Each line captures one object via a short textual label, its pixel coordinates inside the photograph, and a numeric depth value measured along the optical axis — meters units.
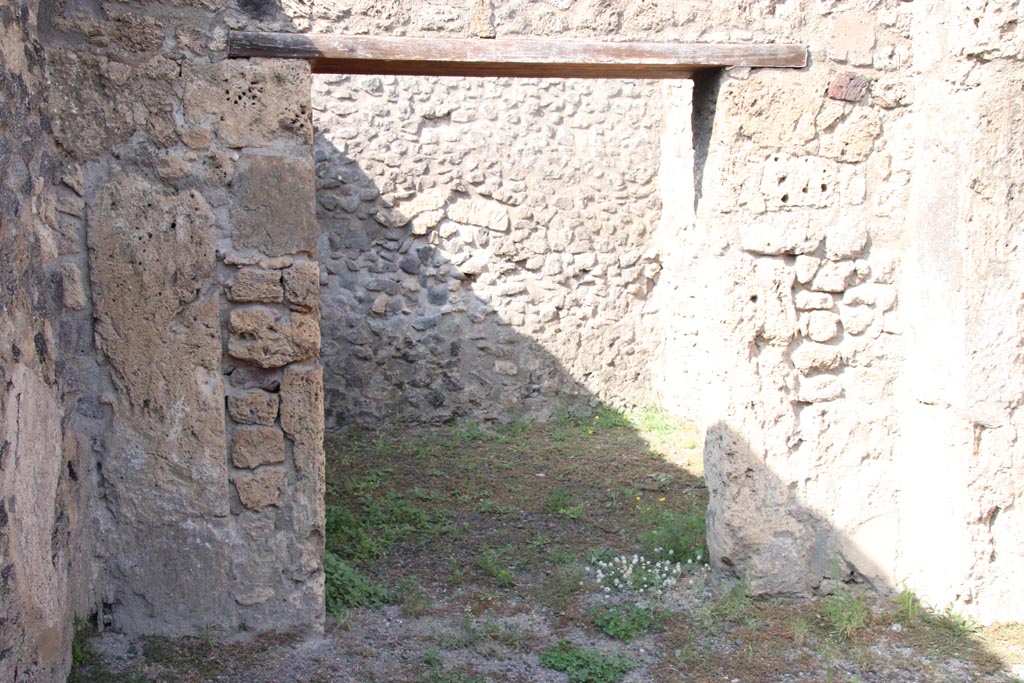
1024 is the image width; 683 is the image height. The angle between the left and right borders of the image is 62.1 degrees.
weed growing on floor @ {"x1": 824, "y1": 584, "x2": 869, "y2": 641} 3.50
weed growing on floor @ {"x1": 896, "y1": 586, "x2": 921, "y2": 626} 3.59
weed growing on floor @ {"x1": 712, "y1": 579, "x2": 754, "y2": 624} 3.62
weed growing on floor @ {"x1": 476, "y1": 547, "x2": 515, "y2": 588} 4.13
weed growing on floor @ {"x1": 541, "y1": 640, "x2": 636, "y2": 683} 3.23
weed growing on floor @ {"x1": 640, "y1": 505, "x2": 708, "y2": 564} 4.22
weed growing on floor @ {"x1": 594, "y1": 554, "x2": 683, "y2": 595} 3.98
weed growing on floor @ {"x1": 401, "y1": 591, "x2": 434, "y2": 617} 3.76
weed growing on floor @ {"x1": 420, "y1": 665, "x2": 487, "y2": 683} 3.19
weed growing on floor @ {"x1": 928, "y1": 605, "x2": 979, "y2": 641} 3.50
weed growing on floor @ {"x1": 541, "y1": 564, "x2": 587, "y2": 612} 3.88
